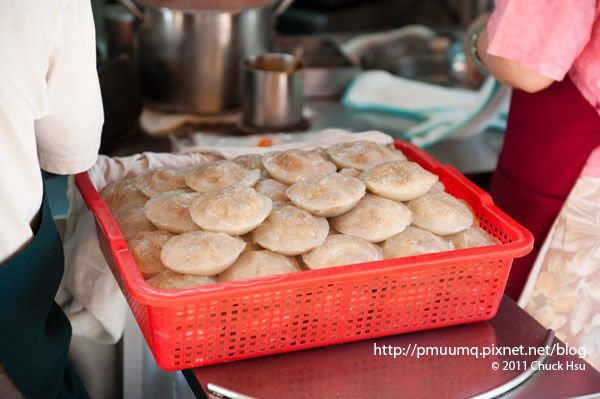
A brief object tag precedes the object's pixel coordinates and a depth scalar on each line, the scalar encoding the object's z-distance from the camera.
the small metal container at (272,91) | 2.26
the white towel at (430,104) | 2.41
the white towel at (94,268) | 1.60
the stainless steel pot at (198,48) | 2.24
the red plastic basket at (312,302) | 1.19
